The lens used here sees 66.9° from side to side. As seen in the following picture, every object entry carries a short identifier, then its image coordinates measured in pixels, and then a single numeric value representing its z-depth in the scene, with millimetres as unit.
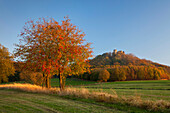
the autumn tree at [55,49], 14539
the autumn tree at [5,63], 36628
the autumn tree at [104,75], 76438
